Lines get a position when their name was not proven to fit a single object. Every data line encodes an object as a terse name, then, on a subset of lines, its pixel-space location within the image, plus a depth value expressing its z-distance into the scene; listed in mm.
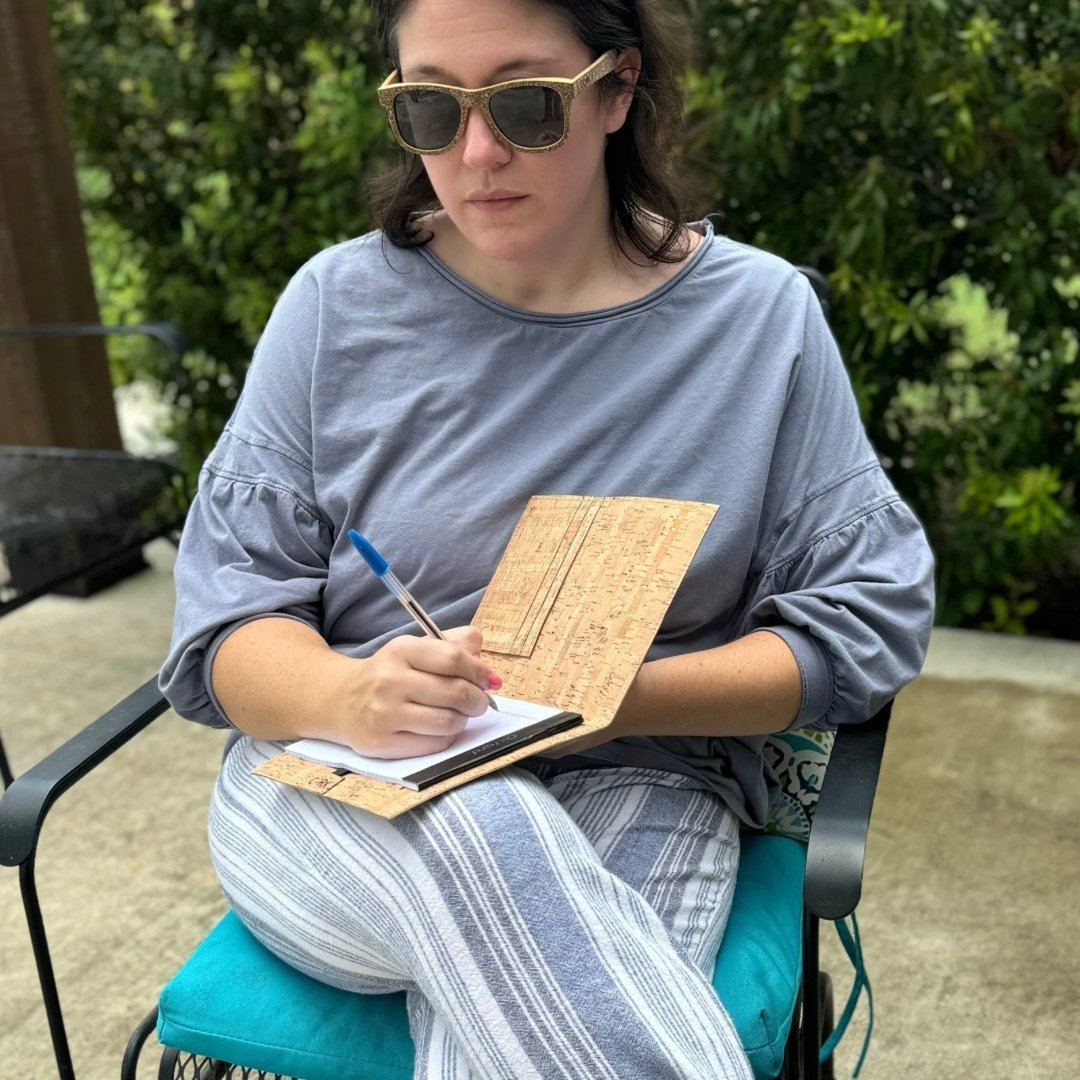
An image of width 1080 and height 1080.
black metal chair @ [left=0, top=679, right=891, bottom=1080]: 1282
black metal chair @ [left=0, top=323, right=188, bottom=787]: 3002
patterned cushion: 1770
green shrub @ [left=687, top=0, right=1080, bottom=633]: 3068
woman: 1430
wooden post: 3836
